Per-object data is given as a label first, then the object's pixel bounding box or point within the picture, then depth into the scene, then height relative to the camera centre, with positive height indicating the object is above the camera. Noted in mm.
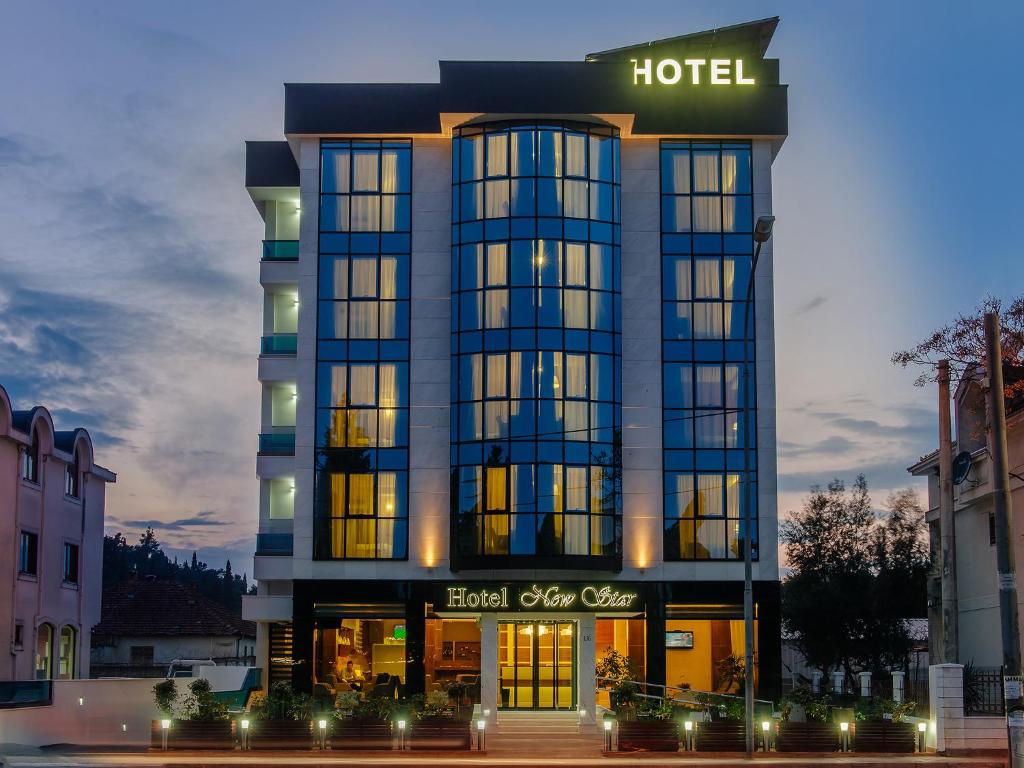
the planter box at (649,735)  35531 -3503
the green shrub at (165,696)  36906 -2572
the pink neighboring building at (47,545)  50375 +2112
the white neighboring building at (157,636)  69625 -1881
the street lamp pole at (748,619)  33562 -549
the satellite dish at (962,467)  50375 +4647
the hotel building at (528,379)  45875 +7353
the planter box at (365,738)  35938 -3592
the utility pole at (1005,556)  23594 +682
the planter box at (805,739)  35562 -3622
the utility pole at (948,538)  41938 +1747
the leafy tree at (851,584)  58031 +486
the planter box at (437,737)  36062 -3583
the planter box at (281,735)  35656 -3490
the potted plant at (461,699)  39106 -3082
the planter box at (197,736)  35562 -3503
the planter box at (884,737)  35594 -3598
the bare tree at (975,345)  43812 +7887
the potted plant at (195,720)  35625 -3131
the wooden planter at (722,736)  35375 -3538
